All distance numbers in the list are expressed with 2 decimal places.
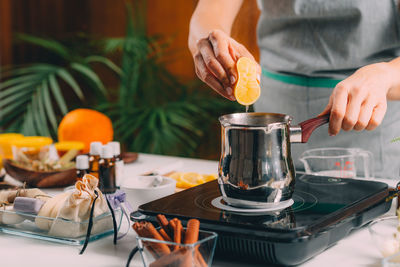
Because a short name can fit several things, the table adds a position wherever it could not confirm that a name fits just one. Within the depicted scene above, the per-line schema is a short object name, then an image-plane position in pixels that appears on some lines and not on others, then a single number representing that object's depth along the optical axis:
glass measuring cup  1.38
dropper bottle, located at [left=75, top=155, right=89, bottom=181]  1.37
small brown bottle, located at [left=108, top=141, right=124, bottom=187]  1.46
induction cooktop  0.86
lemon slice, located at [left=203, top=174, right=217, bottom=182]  1.47
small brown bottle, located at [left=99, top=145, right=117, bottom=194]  1.38
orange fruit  1.93
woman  1.62
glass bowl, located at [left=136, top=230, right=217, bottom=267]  0.78
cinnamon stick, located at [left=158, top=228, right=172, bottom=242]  0.84
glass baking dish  1.01
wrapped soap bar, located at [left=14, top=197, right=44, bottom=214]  1.06
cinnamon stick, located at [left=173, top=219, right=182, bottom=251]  0.83
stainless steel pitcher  0.95
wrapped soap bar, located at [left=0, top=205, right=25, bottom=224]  1.08
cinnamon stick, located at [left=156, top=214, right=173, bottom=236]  0.86
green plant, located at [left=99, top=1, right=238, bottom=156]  3.17
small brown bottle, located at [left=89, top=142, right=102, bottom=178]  1.41
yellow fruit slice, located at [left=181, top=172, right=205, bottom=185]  1.46
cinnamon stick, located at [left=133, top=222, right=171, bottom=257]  0.80
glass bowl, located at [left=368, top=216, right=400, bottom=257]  0.86
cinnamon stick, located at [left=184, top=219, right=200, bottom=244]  0.81
